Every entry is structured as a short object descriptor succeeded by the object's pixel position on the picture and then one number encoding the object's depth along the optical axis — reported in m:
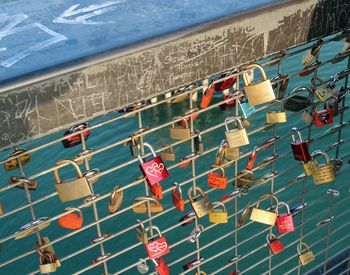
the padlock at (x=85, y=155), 1.51
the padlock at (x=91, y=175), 1.56
